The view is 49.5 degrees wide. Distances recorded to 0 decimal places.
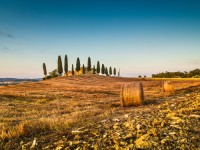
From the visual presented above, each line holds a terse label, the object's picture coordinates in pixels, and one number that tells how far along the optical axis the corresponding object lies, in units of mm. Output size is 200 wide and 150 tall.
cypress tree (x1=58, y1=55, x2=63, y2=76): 80500
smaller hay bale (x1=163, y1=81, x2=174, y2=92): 26062
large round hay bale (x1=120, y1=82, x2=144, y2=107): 15212
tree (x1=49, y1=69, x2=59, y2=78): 82175
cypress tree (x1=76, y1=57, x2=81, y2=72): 86575
